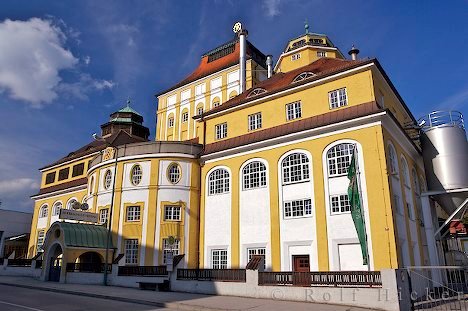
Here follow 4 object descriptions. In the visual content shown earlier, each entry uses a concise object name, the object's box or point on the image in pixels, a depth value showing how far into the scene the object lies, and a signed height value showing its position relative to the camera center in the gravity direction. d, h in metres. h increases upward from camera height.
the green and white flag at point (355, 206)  18.16 +2.58
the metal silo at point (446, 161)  27.09 +7.14
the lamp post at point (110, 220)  26.17 +3.21
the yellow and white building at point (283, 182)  22.22 +5.48
